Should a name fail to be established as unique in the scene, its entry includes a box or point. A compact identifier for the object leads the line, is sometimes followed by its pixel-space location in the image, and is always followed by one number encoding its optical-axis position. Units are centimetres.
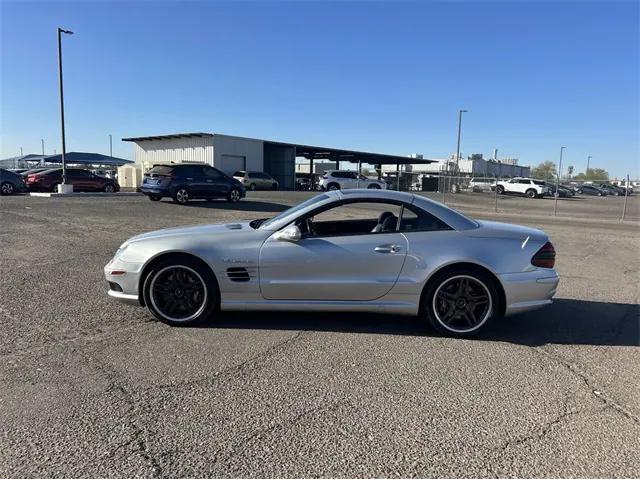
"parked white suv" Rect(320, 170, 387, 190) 3456
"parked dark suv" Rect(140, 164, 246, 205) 1889
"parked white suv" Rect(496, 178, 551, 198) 4409
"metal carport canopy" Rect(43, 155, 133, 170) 6882
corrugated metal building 3981
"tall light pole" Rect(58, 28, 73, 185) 2312
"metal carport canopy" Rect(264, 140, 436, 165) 5091
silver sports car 471
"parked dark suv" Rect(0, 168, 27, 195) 2402
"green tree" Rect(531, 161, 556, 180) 9044
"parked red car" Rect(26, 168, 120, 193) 2569
